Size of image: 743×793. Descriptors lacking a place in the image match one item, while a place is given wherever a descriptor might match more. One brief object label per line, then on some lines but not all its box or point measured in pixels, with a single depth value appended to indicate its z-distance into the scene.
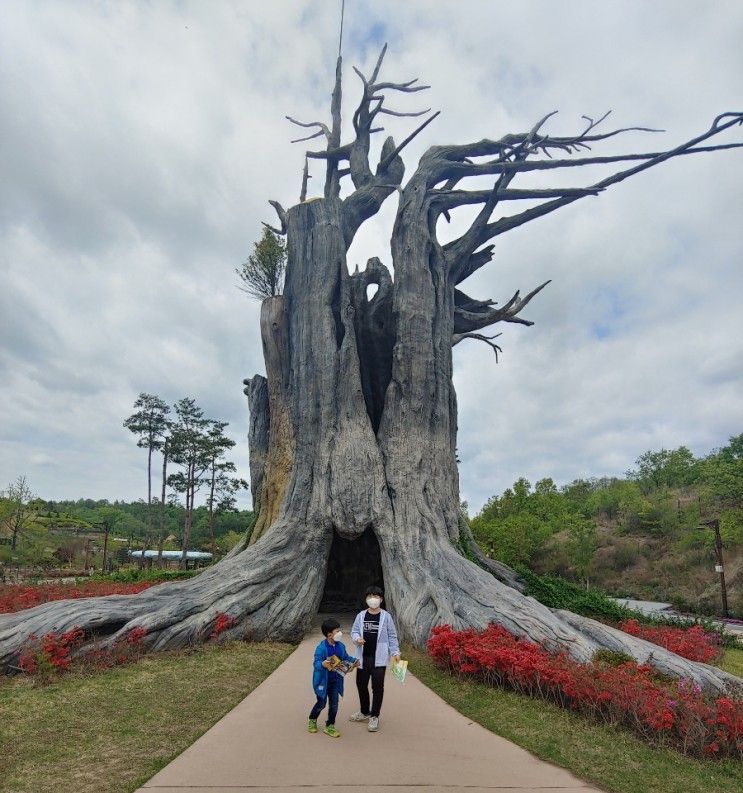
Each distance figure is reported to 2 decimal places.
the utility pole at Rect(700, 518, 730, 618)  19.52
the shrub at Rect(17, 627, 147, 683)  6.44
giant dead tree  8.23
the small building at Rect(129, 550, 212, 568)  39.67
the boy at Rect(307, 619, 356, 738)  4.50
